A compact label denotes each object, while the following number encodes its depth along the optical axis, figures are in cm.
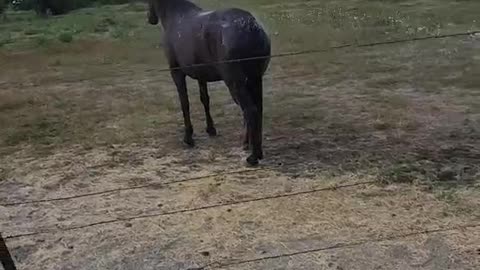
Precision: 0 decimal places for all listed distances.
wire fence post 238
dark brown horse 470
